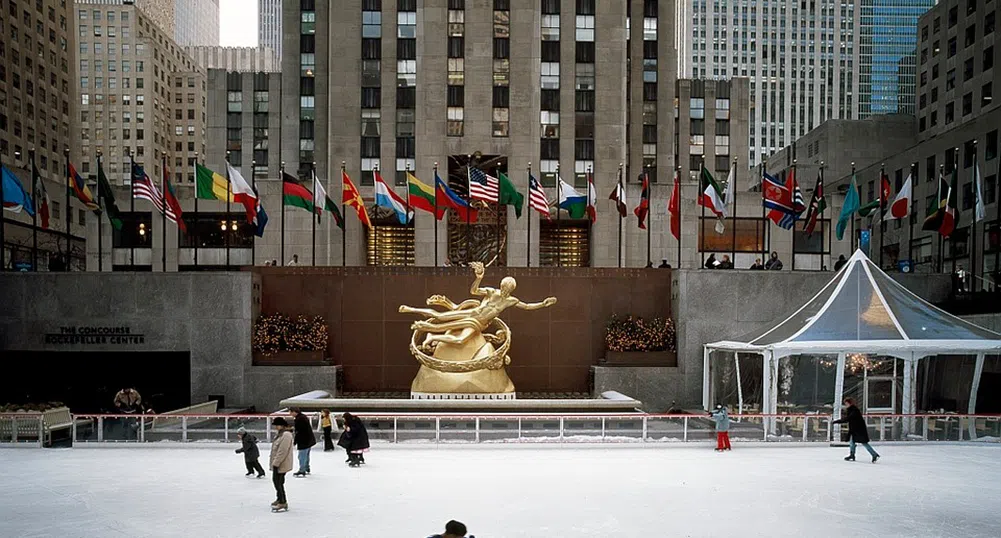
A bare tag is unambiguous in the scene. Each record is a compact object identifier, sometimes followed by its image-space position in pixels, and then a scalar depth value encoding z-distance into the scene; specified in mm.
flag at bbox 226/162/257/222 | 29031
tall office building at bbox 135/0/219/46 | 166162
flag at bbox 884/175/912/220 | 29469
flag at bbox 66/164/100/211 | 29562
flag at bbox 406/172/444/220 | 30969
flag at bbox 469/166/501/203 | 29891
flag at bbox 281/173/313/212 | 29953
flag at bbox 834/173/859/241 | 30453
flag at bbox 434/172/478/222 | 30611
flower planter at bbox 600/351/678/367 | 28953
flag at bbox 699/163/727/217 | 30175
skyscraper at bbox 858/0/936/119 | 154875
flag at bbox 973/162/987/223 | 29984
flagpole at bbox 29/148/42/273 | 29408
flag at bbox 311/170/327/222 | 30125
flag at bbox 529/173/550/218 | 30500
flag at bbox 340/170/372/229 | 30158
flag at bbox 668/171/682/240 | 30900
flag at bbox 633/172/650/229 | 31641
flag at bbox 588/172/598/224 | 31419
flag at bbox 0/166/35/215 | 28891
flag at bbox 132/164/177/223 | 28922
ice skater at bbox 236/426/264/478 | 15820
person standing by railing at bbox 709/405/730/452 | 19953
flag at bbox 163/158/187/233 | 30547
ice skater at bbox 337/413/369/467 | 17297
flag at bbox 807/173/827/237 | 30641
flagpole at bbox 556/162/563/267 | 48916
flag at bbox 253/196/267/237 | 30903
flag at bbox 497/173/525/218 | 30656
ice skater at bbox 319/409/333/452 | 19250
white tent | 21828
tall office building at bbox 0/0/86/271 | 77438
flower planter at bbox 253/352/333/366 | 28578
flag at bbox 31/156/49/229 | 30025
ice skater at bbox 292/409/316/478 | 15898
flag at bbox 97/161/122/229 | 30000
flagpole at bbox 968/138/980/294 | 30216
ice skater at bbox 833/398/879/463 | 18325
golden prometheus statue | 25109
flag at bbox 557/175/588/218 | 30938
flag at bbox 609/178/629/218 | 31125
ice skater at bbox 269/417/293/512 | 12859
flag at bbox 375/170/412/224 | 30391
